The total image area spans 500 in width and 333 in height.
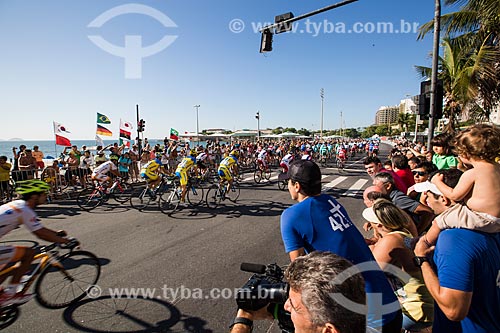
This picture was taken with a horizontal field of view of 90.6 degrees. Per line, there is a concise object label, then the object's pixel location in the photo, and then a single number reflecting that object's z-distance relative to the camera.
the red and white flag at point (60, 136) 12.86
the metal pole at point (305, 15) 6.16
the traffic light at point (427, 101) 6.86
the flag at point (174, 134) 21.26
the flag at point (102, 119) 15.74
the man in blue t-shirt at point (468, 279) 1.37
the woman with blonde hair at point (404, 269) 2.05
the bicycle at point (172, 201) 8.13
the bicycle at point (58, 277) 3.19
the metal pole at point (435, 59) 6.69
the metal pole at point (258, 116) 38.64
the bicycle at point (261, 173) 13.55
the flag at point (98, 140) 15.77
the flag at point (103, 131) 15.52
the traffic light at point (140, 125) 18.64
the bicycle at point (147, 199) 8.40
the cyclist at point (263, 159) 13.56
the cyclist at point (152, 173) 8.55
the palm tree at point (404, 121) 83.09
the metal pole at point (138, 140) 18.14
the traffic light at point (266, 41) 7.62
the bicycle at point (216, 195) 8.71
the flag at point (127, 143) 15.77
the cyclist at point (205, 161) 9.45
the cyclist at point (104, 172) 8.54
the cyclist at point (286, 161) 11.21
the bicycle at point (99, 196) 8.52
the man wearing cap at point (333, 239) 1.67
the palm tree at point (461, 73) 9.51
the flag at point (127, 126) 17.42
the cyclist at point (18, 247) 3.07
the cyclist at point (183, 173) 8.12
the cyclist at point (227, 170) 9.13
